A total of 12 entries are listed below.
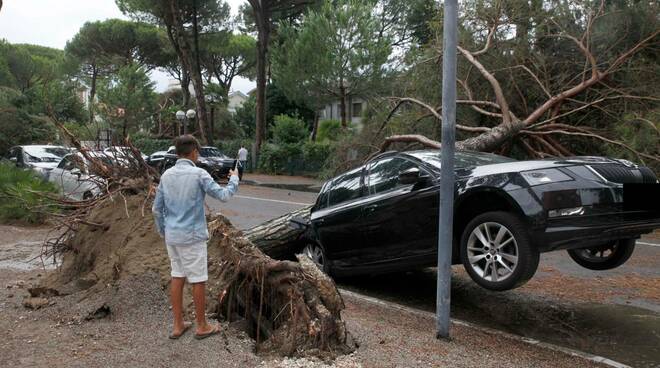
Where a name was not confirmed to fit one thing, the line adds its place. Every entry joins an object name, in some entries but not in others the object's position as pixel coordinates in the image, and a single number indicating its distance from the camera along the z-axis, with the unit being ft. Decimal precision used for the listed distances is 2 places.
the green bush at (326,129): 130.30
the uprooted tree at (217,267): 13.52
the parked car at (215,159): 79.25
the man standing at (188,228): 13.69
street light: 90.78
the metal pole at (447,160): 14.55
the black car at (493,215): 16.29
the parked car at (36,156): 61.35
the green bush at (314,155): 96.48
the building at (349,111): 122.27
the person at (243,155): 96.66
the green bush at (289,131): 104.83
